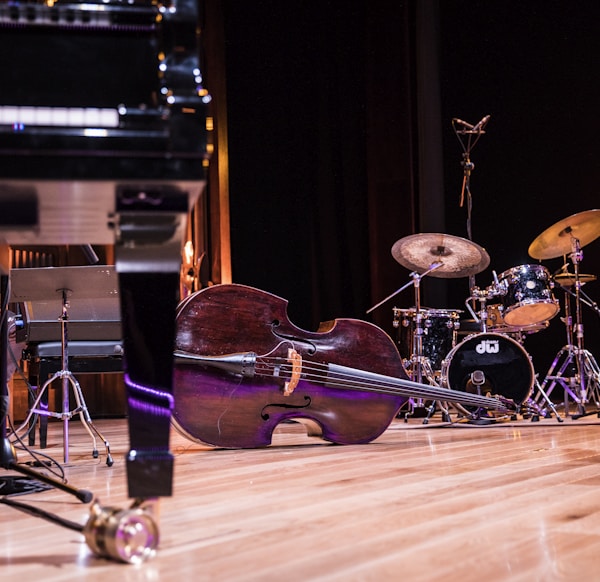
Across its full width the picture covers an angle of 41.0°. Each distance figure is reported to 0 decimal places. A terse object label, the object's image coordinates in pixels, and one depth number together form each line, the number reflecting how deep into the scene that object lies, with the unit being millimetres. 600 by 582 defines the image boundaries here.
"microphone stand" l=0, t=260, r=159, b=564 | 1344
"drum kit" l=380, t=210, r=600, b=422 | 4676
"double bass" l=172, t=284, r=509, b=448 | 3135
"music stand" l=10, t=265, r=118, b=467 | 2768
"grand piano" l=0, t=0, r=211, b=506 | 1194
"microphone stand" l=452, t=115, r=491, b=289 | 5293
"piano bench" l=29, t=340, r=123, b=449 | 3719
